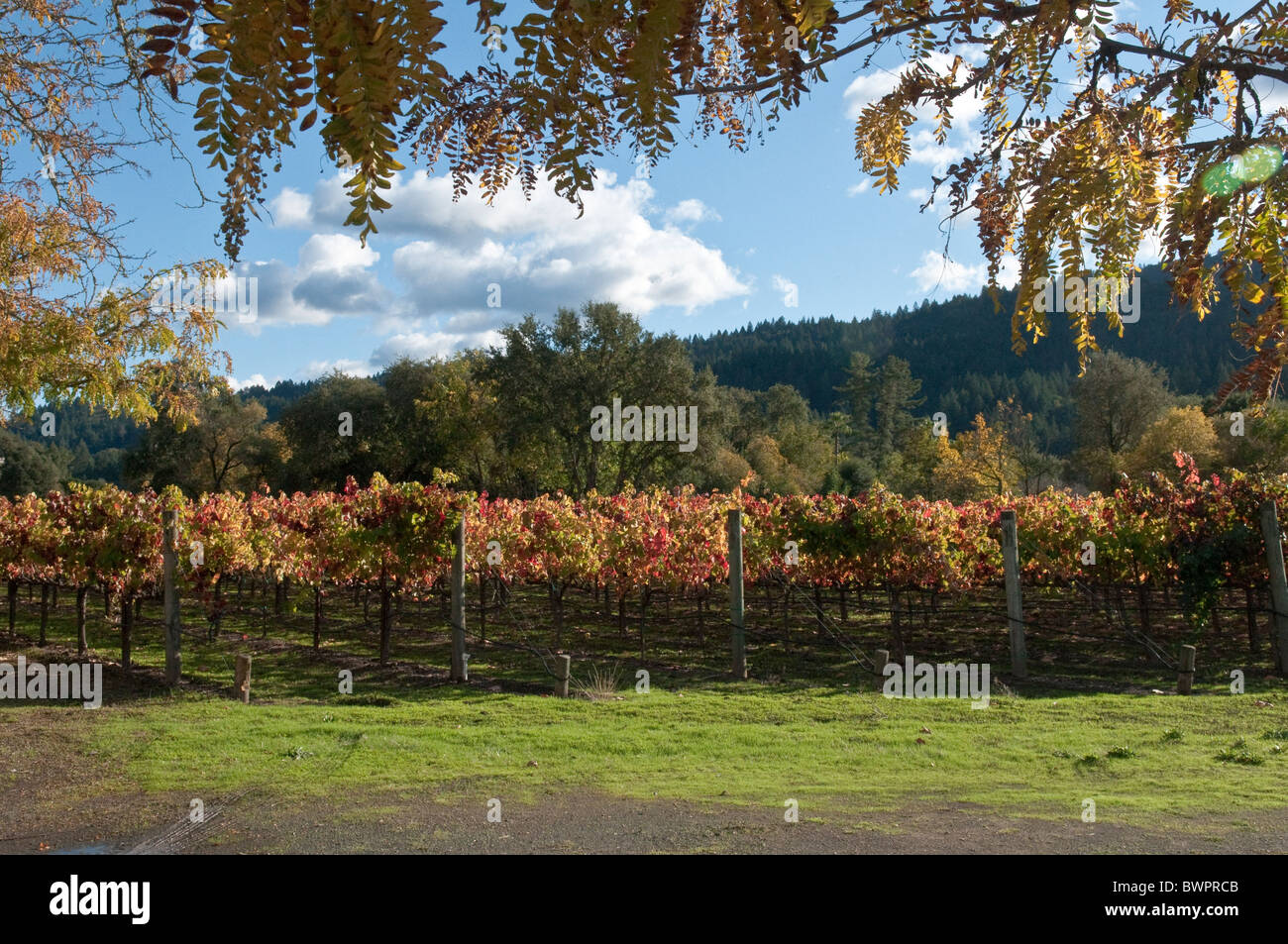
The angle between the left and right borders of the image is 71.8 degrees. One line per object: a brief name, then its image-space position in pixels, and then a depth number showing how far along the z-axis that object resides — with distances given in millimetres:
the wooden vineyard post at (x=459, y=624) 11750
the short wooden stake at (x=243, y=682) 10242
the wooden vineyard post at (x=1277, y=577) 11414
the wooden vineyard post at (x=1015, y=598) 11852
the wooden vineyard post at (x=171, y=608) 11352
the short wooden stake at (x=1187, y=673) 10578
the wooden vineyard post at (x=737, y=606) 12008
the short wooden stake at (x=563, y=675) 10375
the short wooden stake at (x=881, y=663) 10891
